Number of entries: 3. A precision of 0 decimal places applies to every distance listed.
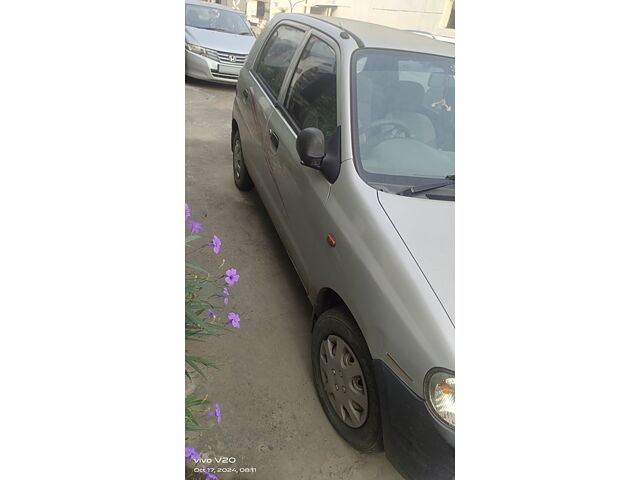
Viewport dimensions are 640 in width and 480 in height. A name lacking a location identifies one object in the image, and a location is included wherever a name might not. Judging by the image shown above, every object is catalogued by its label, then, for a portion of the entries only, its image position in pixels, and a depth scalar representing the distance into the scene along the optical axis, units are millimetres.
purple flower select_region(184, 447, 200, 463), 1124
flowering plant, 1240
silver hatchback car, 1249
